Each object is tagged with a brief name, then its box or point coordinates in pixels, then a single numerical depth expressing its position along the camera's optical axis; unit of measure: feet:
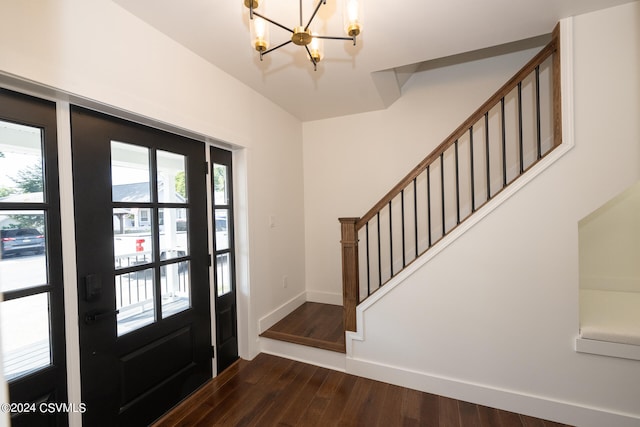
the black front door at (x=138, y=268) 5.20
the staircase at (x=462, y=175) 6.68
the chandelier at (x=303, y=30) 3.95
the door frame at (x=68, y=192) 4.55
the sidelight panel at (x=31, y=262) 4.30
